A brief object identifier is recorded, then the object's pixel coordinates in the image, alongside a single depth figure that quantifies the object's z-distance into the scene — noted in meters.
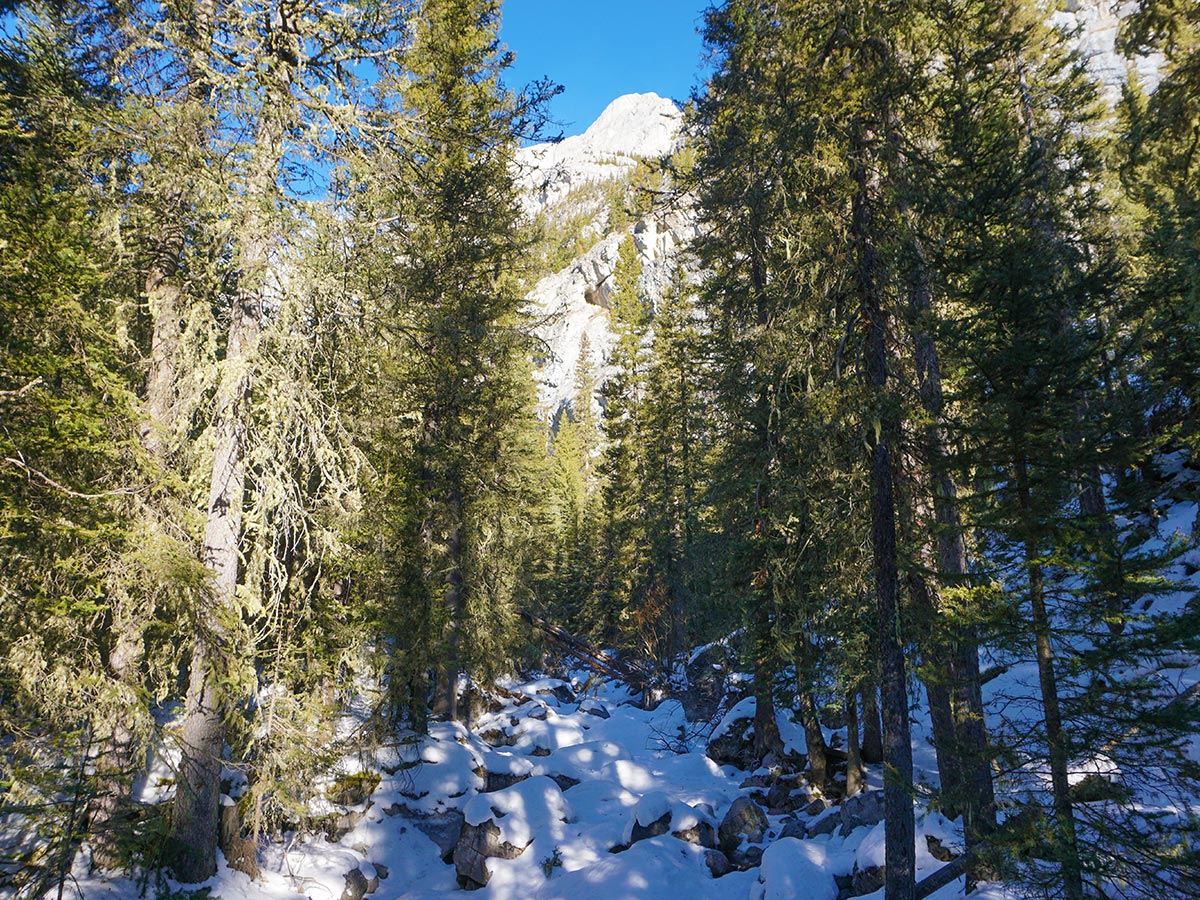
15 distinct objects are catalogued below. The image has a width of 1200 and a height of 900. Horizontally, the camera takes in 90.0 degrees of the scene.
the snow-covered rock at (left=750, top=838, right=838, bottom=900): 9.03
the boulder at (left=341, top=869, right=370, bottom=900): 10.01
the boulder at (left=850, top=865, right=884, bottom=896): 8.88
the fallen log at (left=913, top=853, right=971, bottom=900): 8.08
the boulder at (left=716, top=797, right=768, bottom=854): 11.98
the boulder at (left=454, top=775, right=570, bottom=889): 11.41
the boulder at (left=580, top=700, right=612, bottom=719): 26.41
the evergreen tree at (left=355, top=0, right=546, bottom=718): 13.35
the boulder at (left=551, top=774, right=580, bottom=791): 15.64
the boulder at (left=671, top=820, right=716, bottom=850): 11.66
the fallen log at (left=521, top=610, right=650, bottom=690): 32.00
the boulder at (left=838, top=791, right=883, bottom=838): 11.09
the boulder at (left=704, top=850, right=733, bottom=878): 10.69
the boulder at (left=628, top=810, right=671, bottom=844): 11.98
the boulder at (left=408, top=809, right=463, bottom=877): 12.21
